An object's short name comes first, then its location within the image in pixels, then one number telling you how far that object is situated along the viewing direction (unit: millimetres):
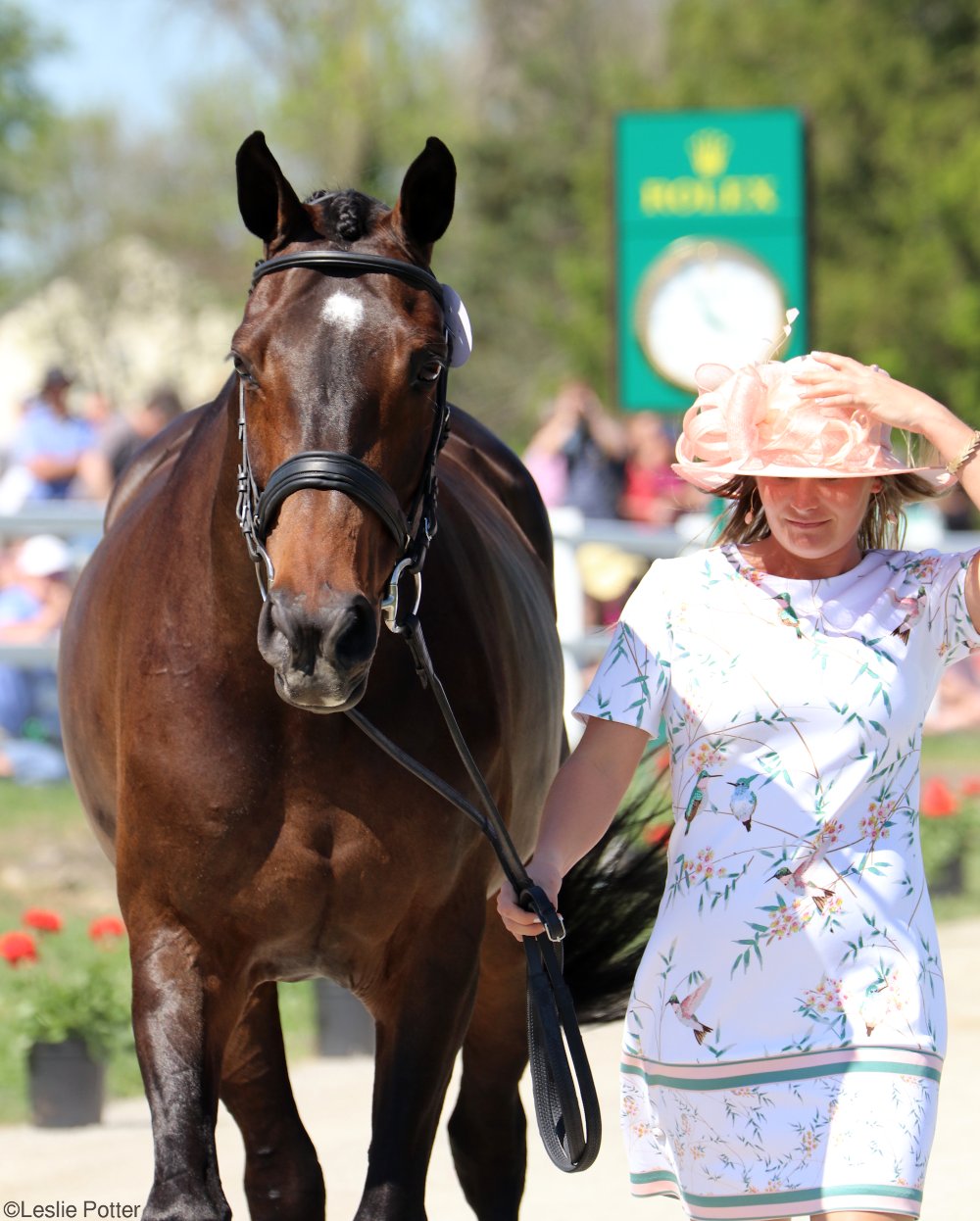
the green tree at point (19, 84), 73750
